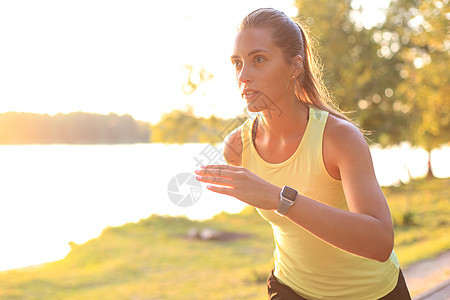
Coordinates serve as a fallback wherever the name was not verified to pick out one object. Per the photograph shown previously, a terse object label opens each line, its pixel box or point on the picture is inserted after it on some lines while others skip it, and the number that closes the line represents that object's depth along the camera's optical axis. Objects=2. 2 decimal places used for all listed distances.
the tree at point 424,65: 9.45
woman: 1.49
